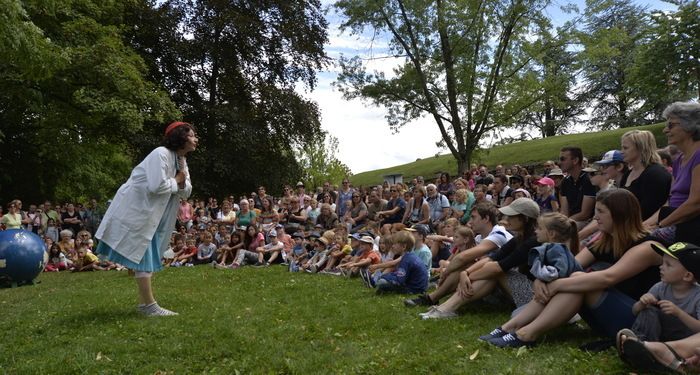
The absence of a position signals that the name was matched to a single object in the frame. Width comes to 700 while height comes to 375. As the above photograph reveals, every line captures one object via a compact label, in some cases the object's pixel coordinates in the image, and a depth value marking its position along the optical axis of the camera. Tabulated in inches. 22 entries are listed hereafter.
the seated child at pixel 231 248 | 627.8
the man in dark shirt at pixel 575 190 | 295.1
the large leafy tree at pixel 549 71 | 852.6
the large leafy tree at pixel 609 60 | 826.2
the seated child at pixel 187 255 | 661.9
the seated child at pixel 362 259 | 437.6
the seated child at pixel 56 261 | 697.6
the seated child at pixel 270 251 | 609.3
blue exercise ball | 480.4
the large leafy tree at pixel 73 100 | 865.5
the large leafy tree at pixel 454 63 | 854.5
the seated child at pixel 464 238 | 310.3
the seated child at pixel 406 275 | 341.7
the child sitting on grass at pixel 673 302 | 159.1
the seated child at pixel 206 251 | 658.2
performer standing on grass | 273.6
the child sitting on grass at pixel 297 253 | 543.2
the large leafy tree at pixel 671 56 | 944.9
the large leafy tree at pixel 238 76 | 1053.8
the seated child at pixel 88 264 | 676.7
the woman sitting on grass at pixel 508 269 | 232.8
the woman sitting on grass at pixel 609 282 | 180.4
